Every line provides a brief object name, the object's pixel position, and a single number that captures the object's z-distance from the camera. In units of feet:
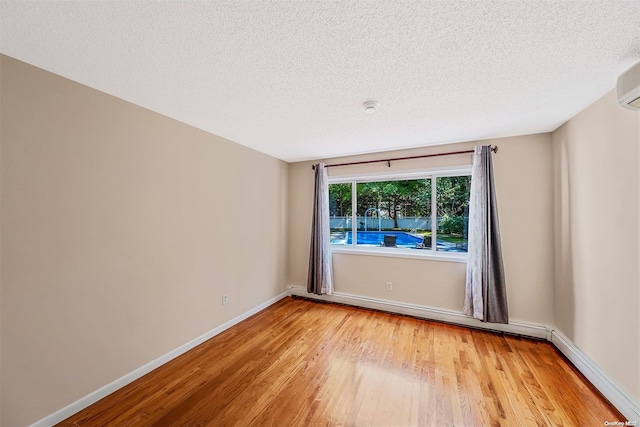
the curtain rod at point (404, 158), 9.57
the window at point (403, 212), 10.56
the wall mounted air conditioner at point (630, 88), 4.40
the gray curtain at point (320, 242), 12.37
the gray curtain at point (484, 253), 9.09
